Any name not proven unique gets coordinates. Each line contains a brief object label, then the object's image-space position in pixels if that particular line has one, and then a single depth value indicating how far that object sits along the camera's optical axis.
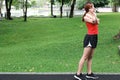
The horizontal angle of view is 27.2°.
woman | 5.42
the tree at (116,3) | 13.34
